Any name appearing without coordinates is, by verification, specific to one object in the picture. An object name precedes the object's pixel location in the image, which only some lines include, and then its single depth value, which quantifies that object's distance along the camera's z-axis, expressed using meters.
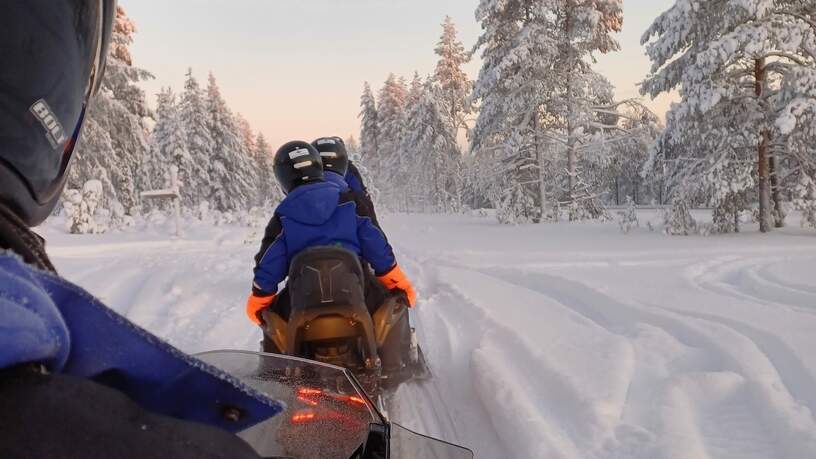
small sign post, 17.73
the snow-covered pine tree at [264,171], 63.25
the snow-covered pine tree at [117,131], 20.30
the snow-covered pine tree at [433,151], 40.00
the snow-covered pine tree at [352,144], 69.43
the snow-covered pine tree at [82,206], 17.30
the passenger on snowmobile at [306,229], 3.44
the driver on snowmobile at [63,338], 0.57
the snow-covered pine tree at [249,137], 61.09
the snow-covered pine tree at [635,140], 19.09
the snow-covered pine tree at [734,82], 11.29
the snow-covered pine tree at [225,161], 39.25
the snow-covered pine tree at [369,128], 53.03
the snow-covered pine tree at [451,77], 39.06
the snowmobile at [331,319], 3.11
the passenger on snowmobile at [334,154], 4.94
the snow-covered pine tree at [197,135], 37.41
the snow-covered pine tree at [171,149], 35.47
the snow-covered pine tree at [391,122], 49.41
